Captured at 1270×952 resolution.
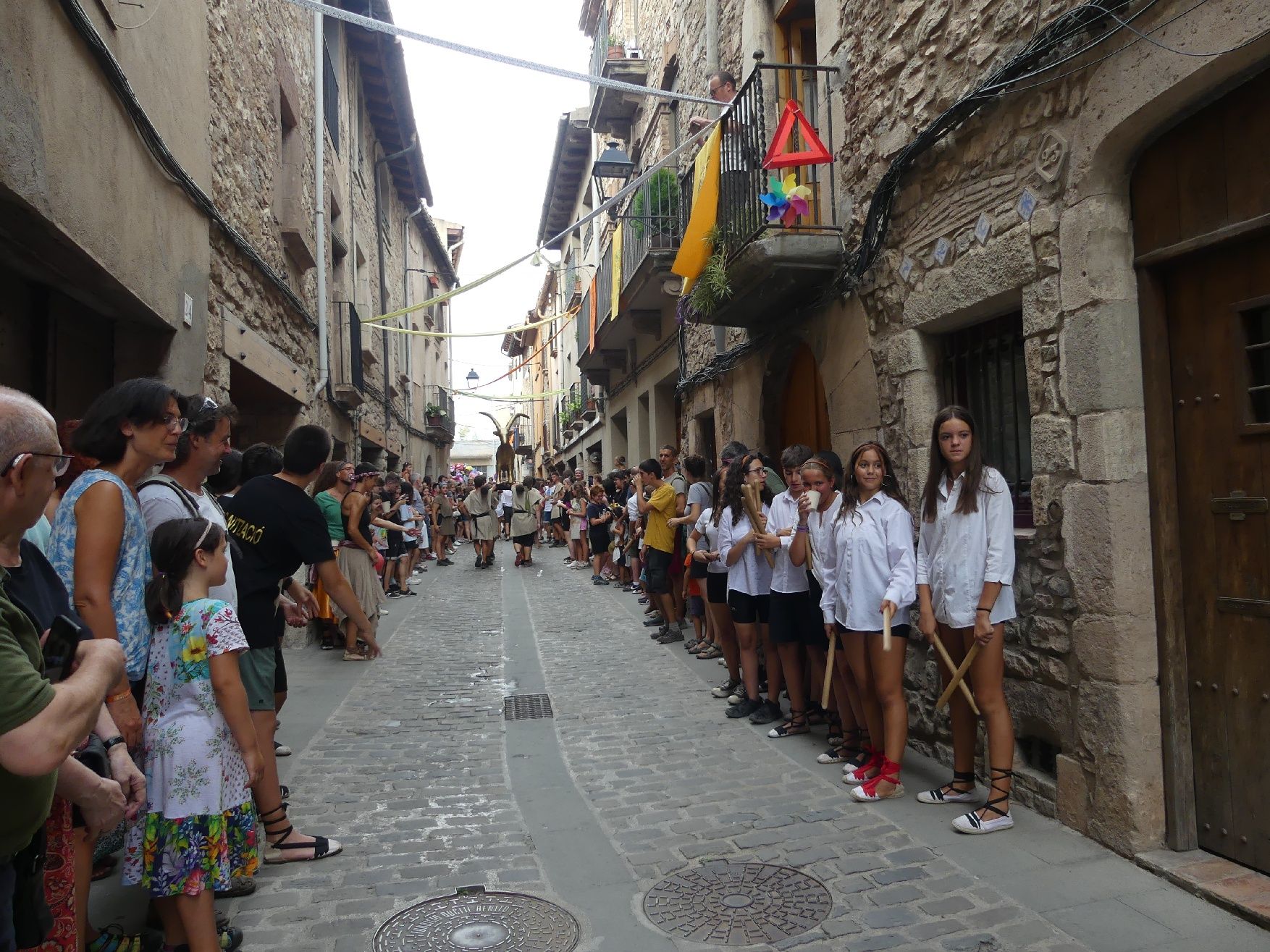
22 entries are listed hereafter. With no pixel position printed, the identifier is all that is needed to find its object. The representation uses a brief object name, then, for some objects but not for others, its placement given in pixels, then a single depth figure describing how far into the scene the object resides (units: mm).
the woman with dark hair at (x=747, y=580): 5688
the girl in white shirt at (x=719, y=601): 6352
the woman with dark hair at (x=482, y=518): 16172
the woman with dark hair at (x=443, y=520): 18031
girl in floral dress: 2684
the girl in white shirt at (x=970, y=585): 3756
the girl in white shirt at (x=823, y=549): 4809
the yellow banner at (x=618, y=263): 13000
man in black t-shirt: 3627
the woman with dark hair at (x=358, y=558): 7602
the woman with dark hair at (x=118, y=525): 2666
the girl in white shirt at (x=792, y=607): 5281
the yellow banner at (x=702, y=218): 7750
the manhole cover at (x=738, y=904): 3004
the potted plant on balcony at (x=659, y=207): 11016
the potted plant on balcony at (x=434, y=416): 26625
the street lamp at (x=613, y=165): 12234
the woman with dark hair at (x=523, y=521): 16625
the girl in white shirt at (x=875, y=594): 4238
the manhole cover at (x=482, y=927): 2953
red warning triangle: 6012
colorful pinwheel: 6320
